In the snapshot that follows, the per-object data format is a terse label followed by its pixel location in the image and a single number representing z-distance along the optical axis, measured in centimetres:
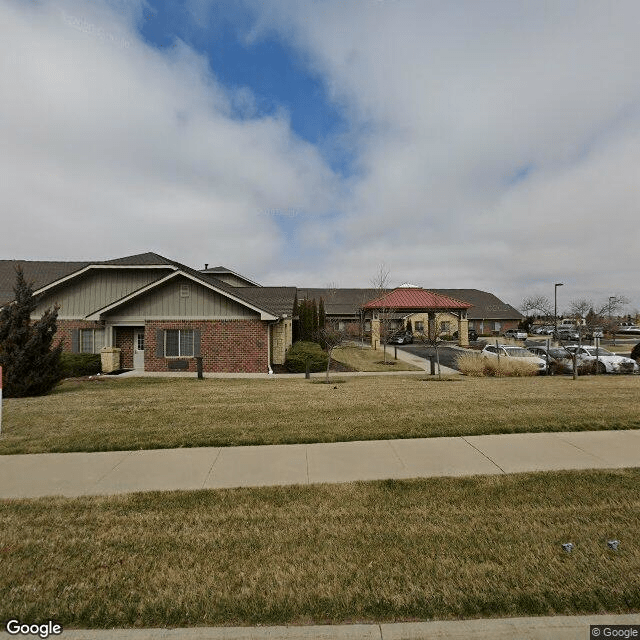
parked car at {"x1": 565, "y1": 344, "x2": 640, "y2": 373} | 1952
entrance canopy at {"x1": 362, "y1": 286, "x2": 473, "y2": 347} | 3478
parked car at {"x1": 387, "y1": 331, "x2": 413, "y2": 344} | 4062
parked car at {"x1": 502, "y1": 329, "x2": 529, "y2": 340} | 4791
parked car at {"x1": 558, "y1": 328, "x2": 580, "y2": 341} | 4694
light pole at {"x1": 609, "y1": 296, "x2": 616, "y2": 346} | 4425
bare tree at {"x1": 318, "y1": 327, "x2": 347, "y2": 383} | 1828
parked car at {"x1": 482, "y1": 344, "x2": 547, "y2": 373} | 1880
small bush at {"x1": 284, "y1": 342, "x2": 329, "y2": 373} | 1903
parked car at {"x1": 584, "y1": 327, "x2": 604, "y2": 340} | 3300
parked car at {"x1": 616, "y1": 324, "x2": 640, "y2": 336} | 6478
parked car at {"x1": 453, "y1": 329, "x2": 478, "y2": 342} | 4784
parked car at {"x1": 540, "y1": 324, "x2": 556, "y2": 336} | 5838
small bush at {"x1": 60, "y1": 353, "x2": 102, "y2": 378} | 1742
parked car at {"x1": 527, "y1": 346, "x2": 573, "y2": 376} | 1877
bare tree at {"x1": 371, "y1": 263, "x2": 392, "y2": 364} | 3355
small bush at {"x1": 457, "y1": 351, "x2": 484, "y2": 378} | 1770
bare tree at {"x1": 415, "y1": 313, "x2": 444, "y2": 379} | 1859
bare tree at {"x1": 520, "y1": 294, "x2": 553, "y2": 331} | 7294
